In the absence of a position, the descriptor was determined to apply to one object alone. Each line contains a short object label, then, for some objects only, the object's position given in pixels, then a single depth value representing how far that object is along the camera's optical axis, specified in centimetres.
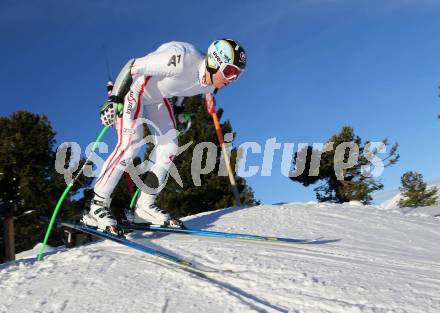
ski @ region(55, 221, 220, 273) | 307
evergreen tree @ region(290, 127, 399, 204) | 2634
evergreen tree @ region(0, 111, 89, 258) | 1991
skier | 444
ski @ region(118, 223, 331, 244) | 418
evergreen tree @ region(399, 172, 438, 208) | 2889
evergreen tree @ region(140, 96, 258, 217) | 2080
